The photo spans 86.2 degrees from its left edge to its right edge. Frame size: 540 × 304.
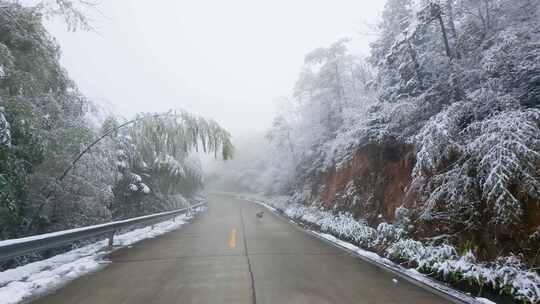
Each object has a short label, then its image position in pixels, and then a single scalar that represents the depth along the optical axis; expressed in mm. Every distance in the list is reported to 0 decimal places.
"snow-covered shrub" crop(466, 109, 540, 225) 4598
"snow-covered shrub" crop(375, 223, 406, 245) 7238
